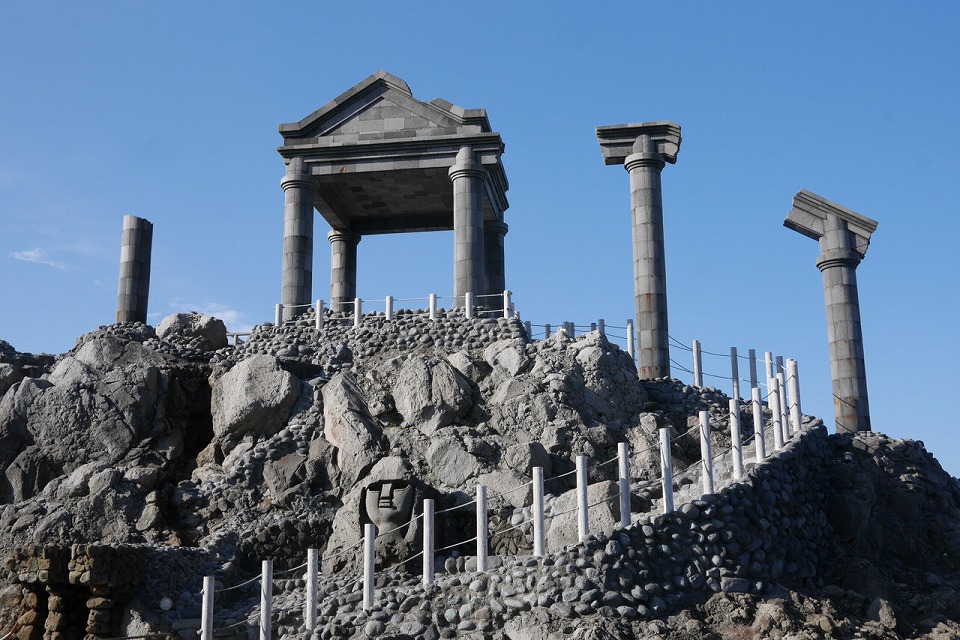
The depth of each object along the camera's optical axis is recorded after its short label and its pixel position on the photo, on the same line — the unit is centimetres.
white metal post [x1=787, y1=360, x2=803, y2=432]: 2186
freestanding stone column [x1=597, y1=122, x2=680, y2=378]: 2848
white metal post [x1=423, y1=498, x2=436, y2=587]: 1695
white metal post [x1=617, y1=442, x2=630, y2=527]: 1670
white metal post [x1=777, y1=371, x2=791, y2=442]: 2082
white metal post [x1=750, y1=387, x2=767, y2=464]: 1889
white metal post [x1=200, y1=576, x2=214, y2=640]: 1706
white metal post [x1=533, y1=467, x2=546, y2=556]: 1653
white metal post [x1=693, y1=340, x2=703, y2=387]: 2700
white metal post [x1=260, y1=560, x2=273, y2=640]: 1688
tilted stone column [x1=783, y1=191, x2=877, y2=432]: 2577
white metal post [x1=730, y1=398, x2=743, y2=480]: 1848
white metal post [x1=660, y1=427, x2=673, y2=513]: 1696
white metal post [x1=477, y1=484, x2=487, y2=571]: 1664
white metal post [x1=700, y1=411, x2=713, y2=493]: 1763
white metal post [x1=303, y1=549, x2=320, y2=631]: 1700
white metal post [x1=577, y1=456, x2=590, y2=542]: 1642
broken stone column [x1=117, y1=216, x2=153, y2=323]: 3397
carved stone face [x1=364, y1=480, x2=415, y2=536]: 1955
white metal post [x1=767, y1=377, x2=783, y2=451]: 2048
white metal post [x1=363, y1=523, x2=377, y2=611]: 1689
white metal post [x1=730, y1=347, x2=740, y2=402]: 2580
